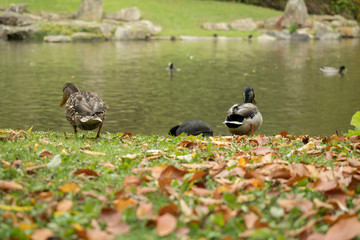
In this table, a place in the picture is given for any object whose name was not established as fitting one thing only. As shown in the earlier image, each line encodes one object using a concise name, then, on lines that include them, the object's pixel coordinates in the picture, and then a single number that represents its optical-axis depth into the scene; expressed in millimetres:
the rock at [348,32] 50188
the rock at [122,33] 41375
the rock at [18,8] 44250
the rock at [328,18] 54375
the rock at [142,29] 42031
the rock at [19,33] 38875
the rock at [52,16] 43656
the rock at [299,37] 46500
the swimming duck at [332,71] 21403
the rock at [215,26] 47969
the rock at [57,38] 37553
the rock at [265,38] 44394
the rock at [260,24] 50800
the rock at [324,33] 47900
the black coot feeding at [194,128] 8781
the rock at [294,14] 49156
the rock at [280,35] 46469
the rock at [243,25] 49156
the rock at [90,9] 43625
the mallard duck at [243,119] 8047
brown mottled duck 6902
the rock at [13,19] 40969
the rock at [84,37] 38688
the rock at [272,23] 50875
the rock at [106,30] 40625
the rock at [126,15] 45250
